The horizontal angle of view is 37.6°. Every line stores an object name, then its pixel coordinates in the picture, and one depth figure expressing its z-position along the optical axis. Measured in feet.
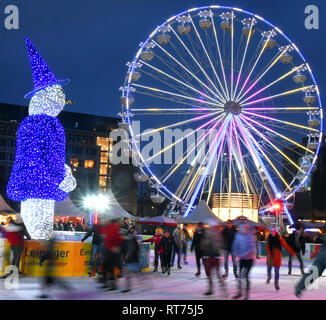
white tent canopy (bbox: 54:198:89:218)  103.50
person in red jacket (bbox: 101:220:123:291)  32.89
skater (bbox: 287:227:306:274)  55.88
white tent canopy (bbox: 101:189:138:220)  115.56
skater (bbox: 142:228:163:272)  54.34
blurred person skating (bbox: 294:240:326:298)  29.07
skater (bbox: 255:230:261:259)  90.21
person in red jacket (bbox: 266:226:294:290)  41.01
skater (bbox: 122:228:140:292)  36.00
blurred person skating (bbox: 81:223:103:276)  43.60
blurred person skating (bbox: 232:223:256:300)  35.19
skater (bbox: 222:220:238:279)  50.27
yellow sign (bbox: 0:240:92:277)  44.65
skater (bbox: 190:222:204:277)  48.29
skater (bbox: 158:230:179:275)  52.95
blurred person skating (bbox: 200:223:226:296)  35.81
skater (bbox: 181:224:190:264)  70.66
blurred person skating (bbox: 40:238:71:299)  29.91
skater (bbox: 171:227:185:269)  64.20
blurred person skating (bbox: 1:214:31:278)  39.91
